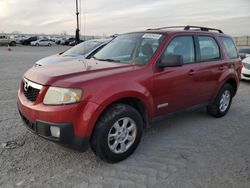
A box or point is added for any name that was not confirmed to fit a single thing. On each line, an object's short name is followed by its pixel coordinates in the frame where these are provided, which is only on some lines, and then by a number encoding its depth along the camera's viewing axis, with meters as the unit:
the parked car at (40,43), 34.79
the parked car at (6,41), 30.81
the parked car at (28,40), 35.75
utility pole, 8.79
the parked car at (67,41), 38.35
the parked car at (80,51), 5.55
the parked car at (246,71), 6.96
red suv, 2.23
